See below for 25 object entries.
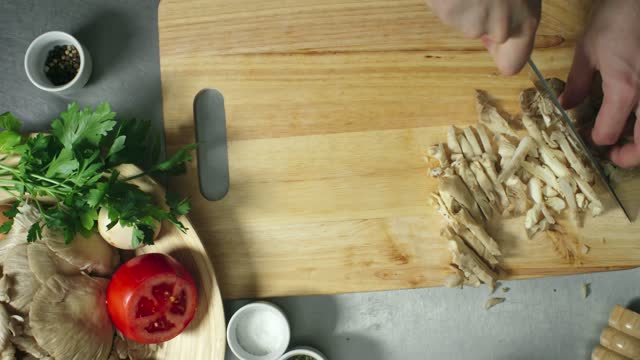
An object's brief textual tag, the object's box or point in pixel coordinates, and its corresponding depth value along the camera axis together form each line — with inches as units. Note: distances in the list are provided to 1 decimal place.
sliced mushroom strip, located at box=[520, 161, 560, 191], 22.4
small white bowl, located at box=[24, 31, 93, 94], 22.4
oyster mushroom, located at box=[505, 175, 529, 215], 22.3
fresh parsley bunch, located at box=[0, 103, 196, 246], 19.7
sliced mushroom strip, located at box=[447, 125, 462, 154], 22.5
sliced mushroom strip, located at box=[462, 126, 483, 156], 22.6
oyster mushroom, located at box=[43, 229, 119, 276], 19.8
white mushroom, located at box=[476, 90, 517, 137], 22.4
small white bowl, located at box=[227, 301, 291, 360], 21.7
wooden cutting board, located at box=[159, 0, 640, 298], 22.3
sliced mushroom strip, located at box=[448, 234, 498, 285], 21.8
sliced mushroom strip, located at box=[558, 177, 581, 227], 22.2
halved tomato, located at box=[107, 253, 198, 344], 19.5
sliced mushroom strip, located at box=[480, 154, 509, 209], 22.2
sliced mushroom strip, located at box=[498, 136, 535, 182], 22.2
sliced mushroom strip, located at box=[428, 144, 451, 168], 22.2
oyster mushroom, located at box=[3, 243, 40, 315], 19.5
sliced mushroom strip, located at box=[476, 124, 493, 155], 22.7
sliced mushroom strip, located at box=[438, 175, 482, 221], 21.8
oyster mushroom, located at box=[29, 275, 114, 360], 18.9
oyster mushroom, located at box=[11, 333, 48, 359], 19.5
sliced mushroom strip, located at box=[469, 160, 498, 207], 22.1
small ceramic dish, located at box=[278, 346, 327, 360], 21.8
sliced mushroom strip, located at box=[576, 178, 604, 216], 22.1
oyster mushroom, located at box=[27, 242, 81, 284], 19.4
